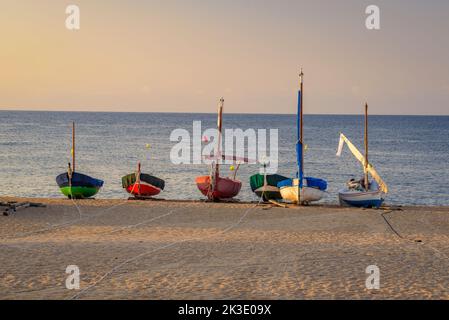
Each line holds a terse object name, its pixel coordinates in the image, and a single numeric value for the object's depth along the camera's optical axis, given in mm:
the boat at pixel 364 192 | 30109
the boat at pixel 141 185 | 32219
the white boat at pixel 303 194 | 29312
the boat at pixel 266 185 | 32312
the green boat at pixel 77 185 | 31703
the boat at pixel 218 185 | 31281
